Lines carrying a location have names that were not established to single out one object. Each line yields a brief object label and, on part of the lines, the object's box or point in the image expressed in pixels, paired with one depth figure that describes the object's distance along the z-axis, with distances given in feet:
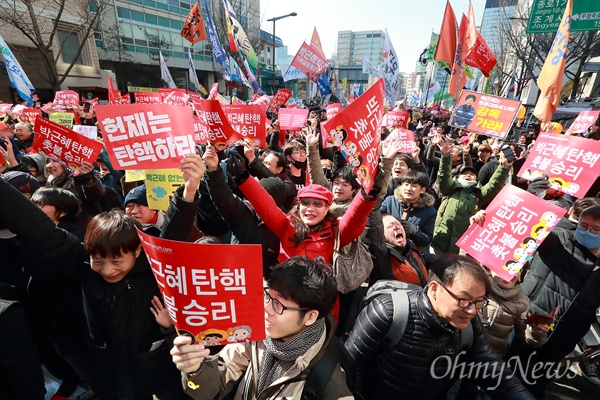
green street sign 22.84
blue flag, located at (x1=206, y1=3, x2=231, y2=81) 31.24
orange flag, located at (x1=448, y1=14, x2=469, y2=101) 29.94
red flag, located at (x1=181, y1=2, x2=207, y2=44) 32.94
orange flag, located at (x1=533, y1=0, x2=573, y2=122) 16.38
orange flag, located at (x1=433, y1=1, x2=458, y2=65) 28.66
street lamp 54.81
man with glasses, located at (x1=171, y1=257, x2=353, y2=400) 4.61
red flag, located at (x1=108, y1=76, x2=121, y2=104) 22.95
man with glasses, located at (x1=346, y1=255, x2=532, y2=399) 5.57
